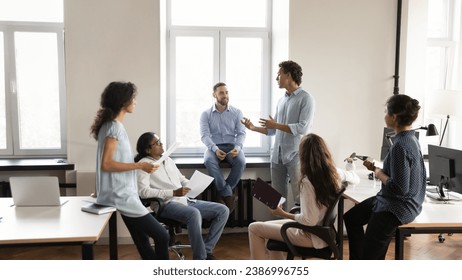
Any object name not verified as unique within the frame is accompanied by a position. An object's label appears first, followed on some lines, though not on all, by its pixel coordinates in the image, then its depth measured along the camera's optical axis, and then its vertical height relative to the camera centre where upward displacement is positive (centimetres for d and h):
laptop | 297 -69
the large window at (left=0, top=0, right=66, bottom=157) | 488 +5
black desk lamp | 396 -38
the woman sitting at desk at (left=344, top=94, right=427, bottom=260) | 276 -57
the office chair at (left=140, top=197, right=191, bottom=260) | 358 -105
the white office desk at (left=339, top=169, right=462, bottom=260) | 286 -83
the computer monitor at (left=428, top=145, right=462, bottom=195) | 338 -61
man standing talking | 431 -37
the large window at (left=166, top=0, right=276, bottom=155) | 527 +29
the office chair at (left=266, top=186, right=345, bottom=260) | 294 -100
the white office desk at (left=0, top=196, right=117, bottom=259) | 251 -81
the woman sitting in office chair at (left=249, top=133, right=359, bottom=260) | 291 -62
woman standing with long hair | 285 -49
